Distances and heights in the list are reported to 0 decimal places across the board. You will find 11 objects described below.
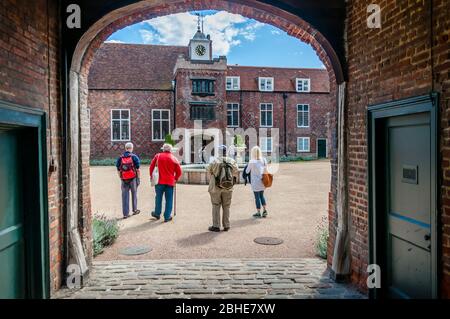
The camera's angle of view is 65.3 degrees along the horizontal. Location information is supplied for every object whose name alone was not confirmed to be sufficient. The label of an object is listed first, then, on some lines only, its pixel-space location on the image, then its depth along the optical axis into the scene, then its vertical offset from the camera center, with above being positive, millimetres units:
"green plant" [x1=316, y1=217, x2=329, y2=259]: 6079 -1639
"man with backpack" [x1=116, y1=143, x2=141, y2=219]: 8789 -493
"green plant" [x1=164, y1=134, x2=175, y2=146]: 27261 +1154
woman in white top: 8609 -403
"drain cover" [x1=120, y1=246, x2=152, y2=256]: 6336 -1775
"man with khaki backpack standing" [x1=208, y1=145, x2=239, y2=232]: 7625 -678
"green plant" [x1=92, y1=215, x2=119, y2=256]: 6424 -1519
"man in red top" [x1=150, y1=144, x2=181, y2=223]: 8500 -491
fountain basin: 15759 -1072
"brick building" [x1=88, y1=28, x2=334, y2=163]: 29625 +4922
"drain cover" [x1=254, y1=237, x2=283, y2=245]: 6883 -1768
